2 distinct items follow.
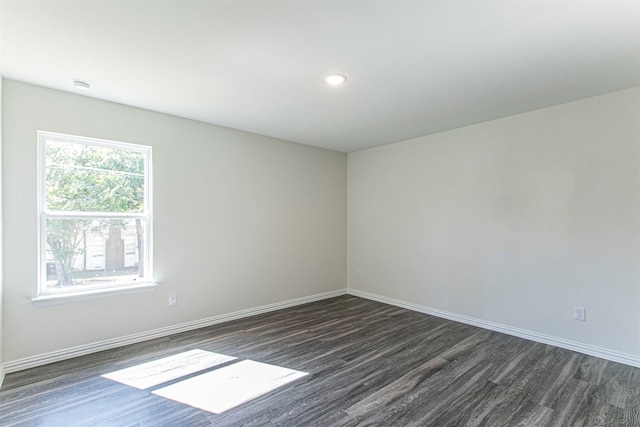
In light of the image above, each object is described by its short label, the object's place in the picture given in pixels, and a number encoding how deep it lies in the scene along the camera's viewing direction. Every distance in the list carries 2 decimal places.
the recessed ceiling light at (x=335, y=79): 2.48
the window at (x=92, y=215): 2.78
